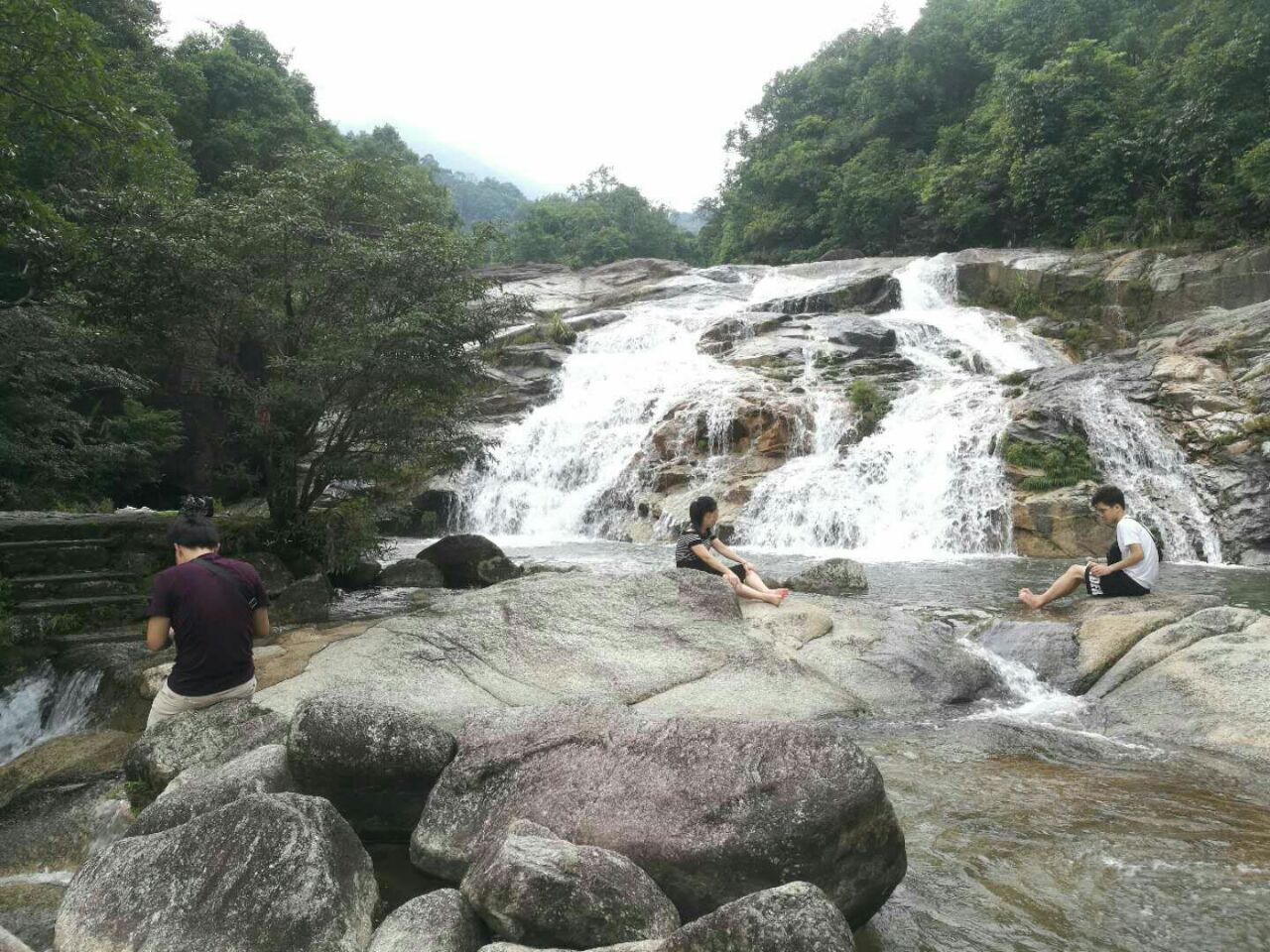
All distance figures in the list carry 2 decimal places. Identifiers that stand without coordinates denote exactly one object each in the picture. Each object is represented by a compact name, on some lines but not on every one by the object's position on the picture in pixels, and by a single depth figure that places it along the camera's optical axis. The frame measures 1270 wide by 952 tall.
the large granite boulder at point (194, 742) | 4.19
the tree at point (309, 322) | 9.70
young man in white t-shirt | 7.25
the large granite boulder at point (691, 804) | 3.06
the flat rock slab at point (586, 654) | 5.41
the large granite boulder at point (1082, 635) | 6.08
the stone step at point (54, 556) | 8.73
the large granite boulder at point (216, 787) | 3.53
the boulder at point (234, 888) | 2.86
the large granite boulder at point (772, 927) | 2.40
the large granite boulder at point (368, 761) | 3.73
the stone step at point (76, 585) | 8.55
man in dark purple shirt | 4.48
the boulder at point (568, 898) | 2.75
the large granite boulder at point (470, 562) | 12.15
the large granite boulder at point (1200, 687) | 4.86
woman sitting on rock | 7.63
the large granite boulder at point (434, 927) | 2.81
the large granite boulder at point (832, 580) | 10.30
